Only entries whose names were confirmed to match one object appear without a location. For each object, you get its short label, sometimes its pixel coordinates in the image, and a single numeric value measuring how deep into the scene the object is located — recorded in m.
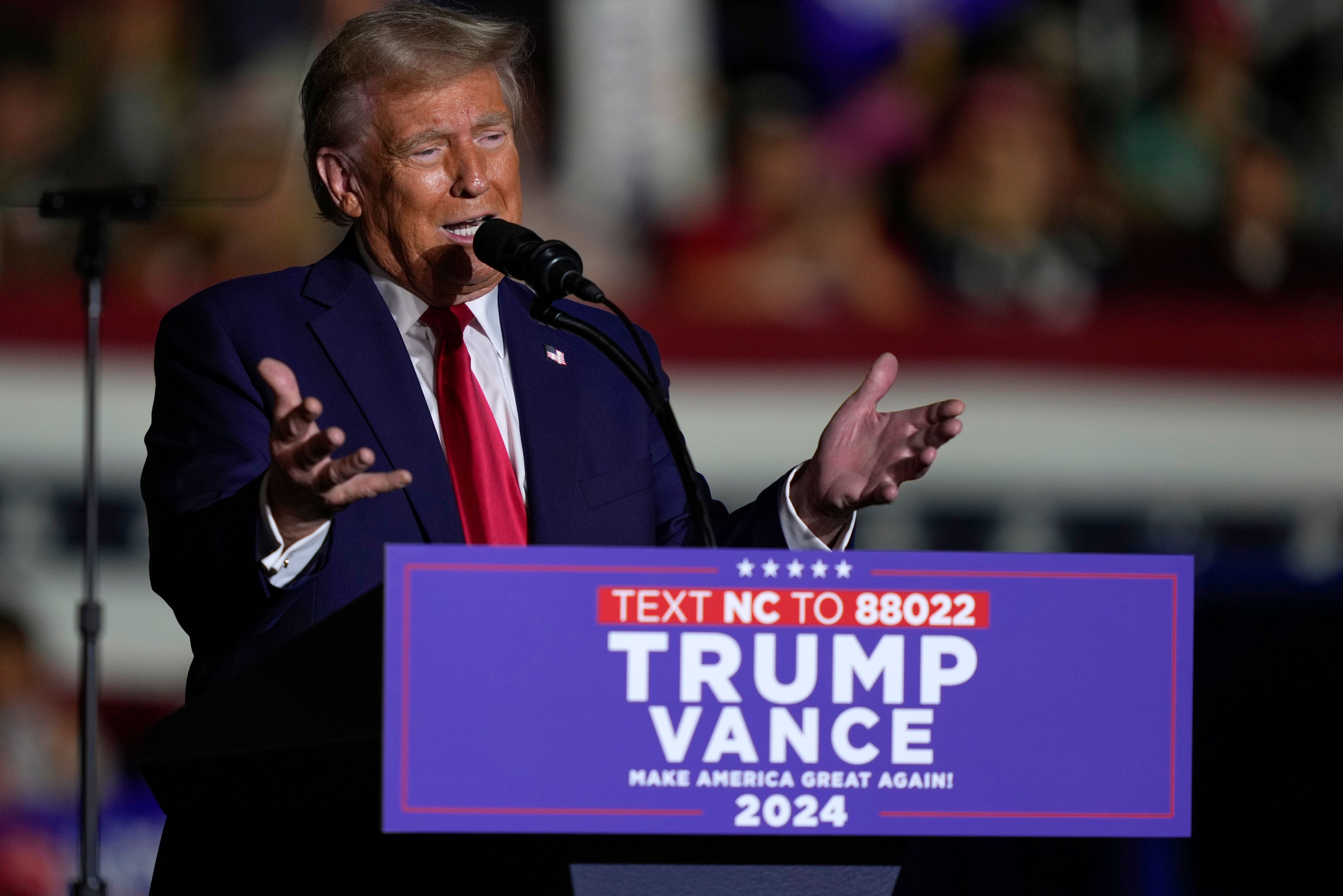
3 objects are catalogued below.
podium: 9.21
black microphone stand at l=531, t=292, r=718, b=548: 9.44
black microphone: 9.49
